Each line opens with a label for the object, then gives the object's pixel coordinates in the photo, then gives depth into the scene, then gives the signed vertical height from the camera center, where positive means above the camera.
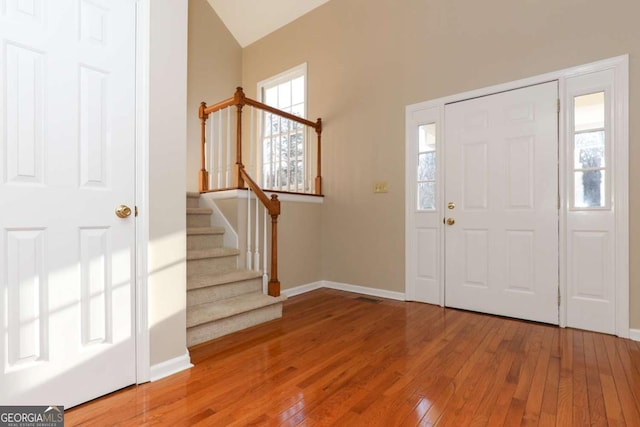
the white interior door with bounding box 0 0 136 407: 1.35 +0.07
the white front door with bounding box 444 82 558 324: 2.73 +0.08
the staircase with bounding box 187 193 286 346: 2.38 -0.66
